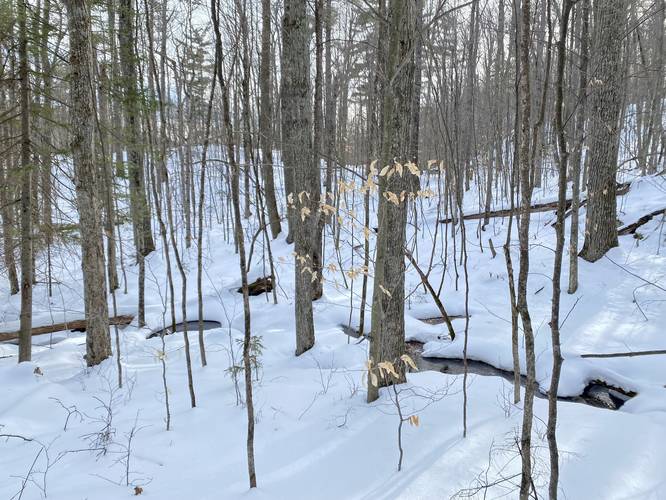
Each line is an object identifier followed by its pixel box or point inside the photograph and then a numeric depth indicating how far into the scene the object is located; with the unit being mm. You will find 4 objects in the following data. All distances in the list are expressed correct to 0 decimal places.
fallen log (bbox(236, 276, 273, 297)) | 9162
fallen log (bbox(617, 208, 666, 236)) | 8266
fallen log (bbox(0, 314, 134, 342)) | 7720
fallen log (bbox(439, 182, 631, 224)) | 10359
